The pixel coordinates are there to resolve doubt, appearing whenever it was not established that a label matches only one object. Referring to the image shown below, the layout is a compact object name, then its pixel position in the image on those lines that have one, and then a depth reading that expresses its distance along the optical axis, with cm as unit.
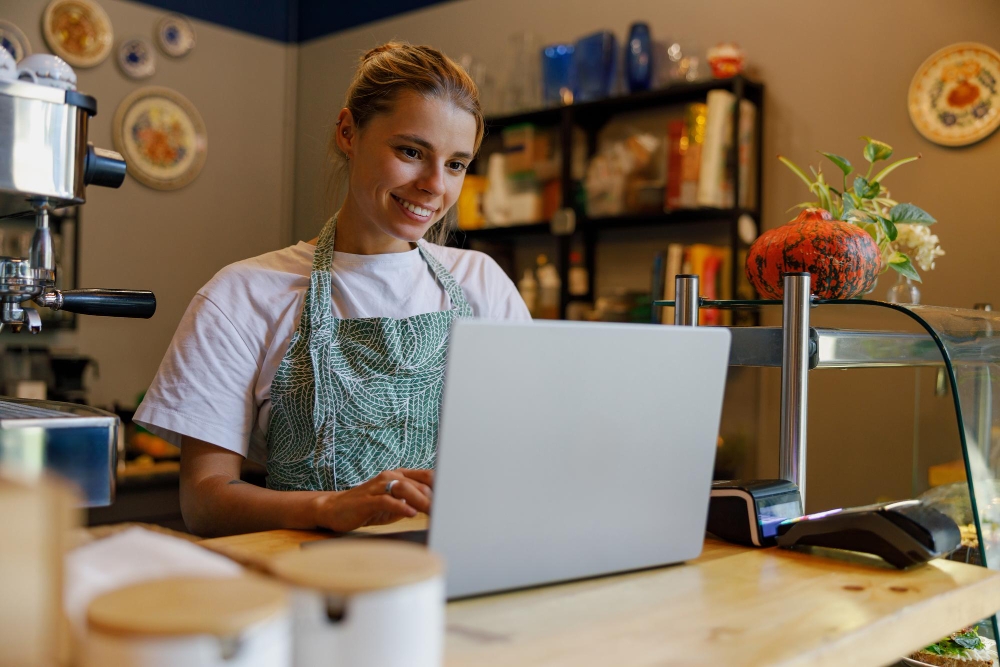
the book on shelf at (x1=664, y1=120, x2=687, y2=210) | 328
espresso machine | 83
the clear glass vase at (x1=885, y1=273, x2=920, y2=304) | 221
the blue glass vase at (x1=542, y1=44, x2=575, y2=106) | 366
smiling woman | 146
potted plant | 159
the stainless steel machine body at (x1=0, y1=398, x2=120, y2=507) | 81
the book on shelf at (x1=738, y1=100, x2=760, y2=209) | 315
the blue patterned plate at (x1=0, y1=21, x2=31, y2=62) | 407
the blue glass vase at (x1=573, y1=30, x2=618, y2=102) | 355
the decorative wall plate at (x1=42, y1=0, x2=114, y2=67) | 423
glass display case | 114
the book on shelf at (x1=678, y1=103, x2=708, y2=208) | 320
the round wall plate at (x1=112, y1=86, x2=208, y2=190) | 445
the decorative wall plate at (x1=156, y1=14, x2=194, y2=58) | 457
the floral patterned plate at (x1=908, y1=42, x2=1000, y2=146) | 280
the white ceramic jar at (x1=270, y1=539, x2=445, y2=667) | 48
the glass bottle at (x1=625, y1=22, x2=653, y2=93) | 344
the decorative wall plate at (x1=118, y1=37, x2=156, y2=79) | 445
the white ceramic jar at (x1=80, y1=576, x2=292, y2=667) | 42
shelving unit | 318
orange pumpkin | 135
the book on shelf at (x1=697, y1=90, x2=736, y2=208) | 311
